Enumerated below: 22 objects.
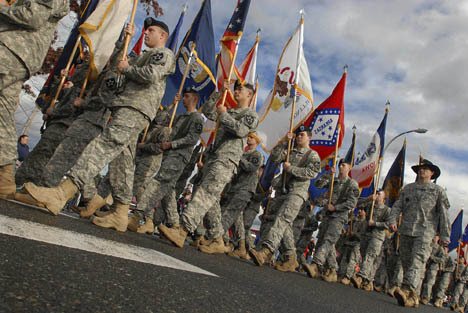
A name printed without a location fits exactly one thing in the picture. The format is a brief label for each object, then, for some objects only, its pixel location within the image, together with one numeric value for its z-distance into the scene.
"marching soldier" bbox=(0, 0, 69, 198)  3.65
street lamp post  17.88
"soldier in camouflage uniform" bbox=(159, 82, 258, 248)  4.70
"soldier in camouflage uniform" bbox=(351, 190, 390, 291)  9.11
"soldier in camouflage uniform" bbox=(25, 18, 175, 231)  3.76
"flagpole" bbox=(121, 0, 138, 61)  4.32
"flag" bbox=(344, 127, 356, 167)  12.59
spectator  10.20
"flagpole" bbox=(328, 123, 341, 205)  8.21
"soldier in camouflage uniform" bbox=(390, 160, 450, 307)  6.17
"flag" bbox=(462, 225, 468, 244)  20.91
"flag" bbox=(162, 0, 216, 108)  8.16
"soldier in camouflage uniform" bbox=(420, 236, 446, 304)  11.66
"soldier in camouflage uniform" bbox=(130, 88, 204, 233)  5.60
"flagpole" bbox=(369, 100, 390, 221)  9.70
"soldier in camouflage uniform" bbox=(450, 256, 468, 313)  17.44
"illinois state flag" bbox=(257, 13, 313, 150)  8.15
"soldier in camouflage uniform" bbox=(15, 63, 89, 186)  5.28
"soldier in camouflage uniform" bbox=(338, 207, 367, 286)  9.18
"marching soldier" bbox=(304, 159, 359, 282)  7.48
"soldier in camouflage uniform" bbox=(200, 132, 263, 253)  7.21
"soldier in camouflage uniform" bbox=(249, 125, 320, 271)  5.61
